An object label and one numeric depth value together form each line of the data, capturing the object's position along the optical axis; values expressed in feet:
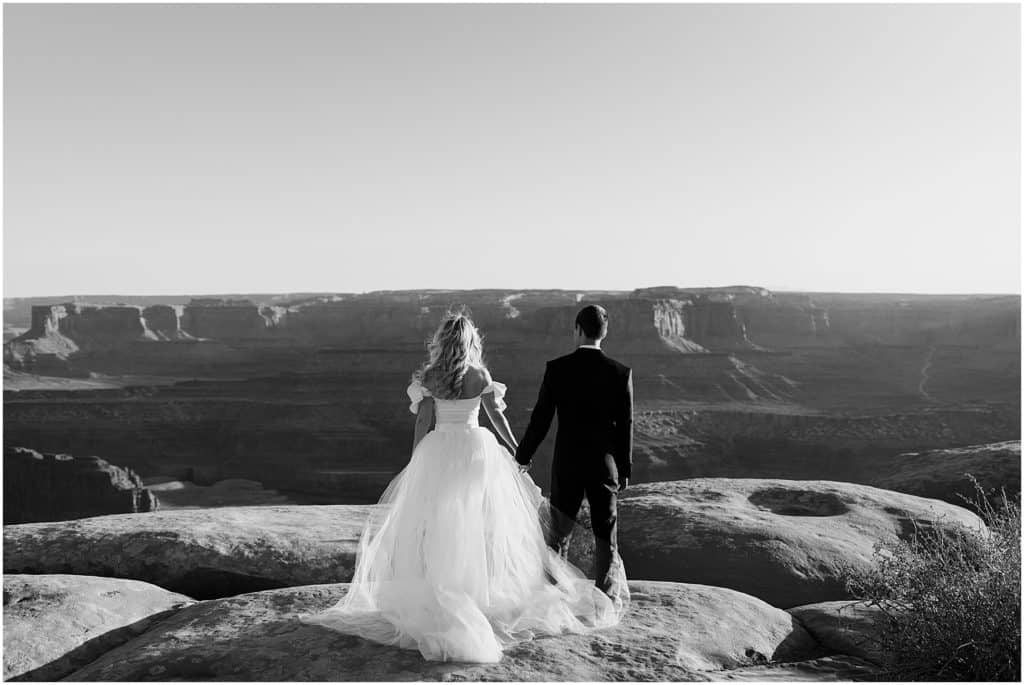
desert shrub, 13.94
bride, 15.24
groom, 15.96
